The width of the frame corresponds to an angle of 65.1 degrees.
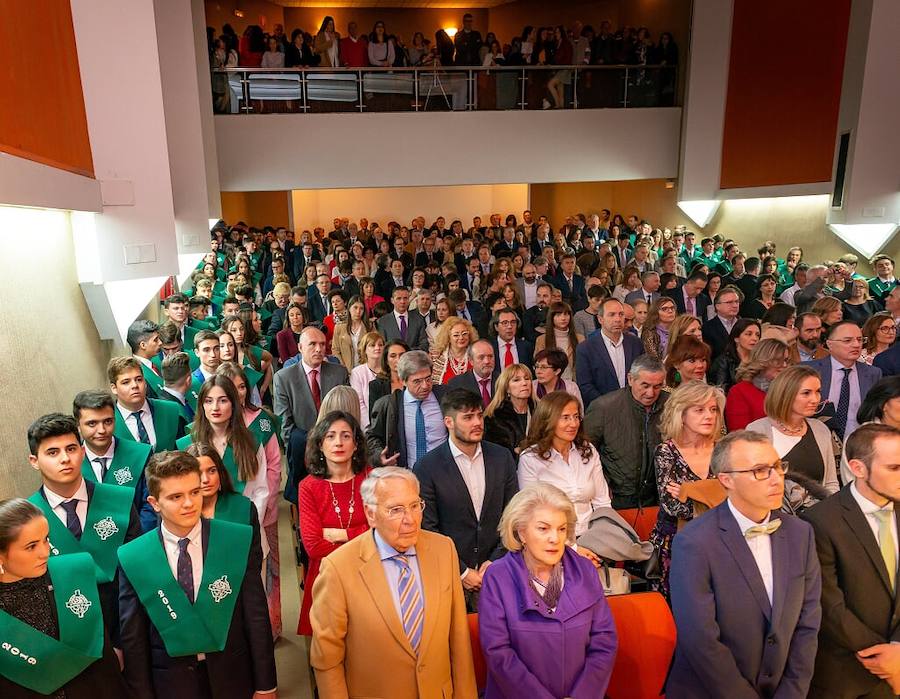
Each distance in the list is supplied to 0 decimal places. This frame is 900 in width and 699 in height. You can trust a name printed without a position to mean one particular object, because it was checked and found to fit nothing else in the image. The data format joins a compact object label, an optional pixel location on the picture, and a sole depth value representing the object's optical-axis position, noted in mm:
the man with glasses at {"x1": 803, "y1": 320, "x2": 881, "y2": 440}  4828
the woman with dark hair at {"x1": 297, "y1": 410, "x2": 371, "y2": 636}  3488
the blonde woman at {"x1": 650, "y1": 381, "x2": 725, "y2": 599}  3344
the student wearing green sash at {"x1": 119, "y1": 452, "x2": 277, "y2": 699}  2621
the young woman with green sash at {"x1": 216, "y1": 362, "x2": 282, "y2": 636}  4074
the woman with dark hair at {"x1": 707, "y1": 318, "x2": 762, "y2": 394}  5762
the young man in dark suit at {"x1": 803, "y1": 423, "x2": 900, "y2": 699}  2697
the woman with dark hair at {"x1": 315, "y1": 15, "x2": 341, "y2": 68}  13273
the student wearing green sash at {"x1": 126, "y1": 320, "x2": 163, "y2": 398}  5230
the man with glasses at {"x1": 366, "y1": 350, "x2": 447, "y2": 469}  4613
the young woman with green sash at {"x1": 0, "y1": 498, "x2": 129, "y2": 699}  2328
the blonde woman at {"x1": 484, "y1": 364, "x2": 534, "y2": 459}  4488
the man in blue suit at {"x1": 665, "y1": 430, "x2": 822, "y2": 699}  2604
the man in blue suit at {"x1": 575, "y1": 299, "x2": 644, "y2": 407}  5781
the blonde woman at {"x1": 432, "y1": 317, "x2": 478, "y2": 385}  5777
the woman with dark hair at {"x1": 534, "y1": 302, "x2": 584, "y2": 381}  6363
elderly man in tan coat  2592
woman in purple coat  2604
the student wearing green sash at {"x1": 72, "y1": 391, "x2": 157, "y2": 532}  3598
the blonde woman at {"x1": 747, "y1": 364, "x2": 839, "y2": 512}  3666
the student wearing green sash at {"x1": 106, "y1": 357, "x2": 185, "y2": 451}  4152
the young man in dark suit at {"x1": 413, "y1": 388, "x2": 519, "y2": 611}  3543
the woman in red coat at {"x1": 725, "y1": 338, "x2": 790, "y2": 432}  4660
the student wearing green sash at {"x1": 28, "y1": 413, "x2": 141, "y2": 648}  3039
